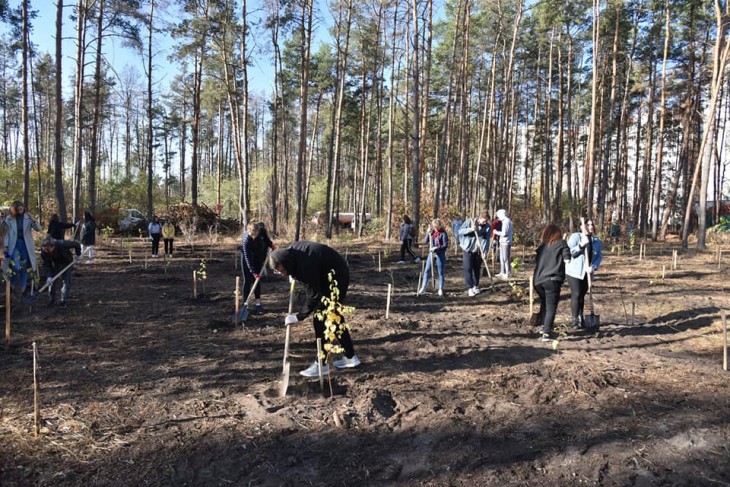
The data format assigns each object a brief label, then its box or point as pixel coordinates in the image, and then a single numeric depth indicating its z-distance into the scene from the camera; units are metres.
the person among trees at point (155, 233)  14.46
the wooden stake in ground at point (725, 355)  4.86
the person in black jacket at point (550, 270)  5.80
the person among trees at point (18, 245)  6.61
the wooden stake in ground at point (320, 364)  4.24
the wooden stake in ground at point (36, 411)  3.45
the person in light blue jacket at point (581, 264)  6.30
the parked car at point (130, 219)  25.38
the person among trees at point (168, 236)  14.09
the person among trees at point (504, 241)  9.84
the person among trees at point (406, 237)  13.46
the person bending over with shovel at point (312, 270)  4.39
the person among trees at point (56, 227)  8.12
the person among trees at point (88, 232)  12.15
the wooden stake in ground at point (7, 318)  4.78
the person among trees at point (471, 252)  8.55
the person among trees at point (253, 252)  6.66
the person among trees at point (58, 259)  6.90
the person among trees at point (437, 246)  8.49
